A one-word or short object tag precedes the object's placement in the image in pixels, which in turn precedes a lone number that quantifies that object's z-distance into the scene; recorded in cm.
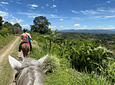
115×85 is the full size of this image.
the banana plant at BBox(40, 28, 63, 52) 696
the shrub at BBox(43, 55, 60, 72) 444
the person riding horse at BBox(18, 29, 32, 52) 460
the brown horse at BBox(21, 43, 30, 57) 446
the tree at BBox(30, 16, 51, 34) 3772
